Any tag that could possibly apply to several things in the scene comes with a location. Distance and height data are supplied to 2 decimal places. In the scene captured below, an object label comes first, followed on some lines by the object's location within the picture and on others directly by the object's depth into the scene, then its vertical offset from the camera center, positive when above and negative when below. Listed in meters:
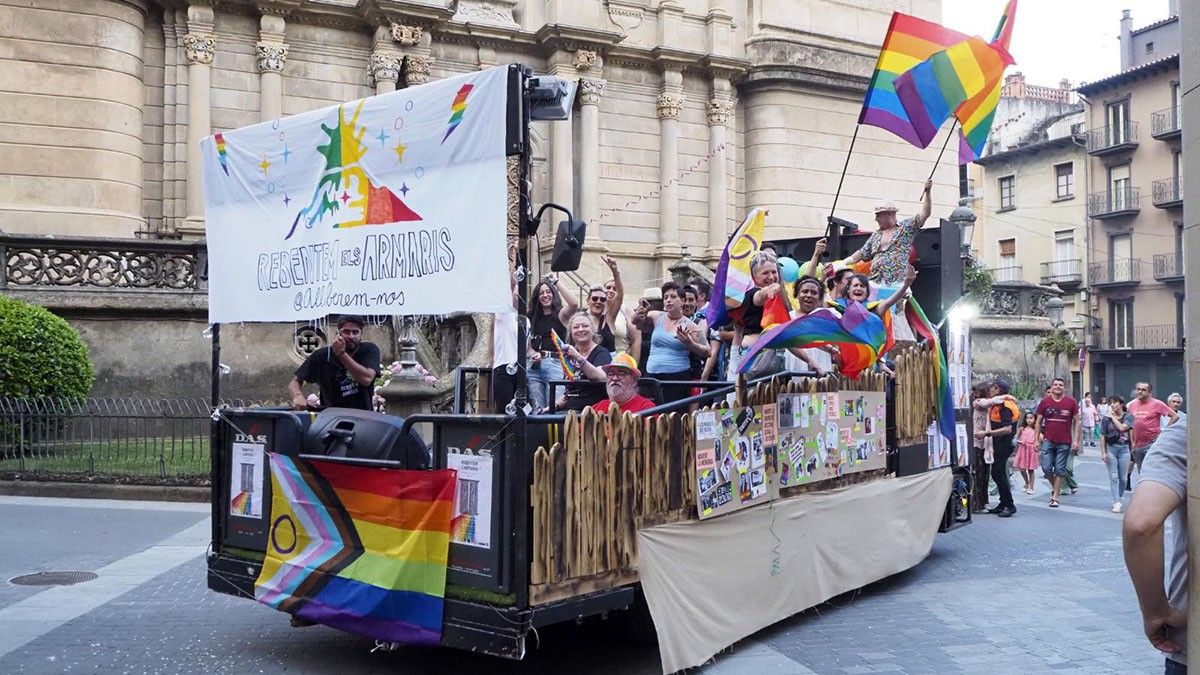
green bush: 13.45 +0.08
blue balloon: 10.18 +0.91
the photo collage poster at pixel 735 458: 6.74 -0.66
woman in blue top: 9.63 +0.19
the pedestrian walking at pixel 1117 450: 15.02 -1.29
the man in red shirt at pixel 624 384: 6.92 -0.15
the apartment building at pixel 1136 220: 48.12 +6.92
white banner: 5.62 +0.93
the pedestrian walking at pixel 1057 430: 15.16 -1.02
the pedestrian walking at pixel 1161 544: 3.03 -0.54
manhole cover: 8.55 -1.83
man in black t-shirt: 7.70 -0.08
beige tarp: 6.41 -1.44
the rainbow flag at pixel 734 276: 8.83 +0.74
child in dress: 16.97 -1.48
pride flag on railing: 5.84 -1.13
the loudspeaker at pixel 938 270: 10.53 +0.96
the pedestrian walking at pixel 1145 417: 14.55 -0.77
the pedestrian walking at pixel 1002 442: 13.73 -1.09
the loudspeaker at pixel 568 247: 5.76 +0.65
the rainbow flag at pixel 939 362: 10.09 +0.00
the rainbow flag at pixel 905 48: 9.71 +2.97
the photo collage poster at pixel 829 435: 7.78 -0.59
